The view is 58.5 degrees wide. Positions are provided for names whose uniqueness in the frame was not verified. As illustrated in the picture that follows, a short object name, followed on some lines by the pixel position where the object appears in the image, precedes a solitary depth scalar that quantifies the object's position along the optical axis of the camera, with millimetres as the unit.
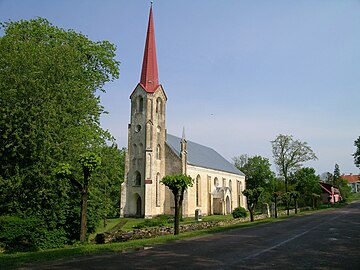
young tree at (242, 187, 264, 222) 34719
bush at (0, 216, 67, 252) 15367
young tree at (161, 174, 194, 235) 22453
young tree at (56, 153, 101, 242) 15984
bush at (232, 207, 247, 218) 34594
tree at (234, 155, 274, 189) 78188
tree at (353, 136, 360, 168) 60966
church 40500
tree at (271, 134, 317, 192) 62781
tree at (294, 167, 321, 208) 63719
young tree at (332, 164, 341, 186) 113562
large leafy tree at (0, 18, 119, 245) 18250
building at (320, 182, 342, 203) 85250
